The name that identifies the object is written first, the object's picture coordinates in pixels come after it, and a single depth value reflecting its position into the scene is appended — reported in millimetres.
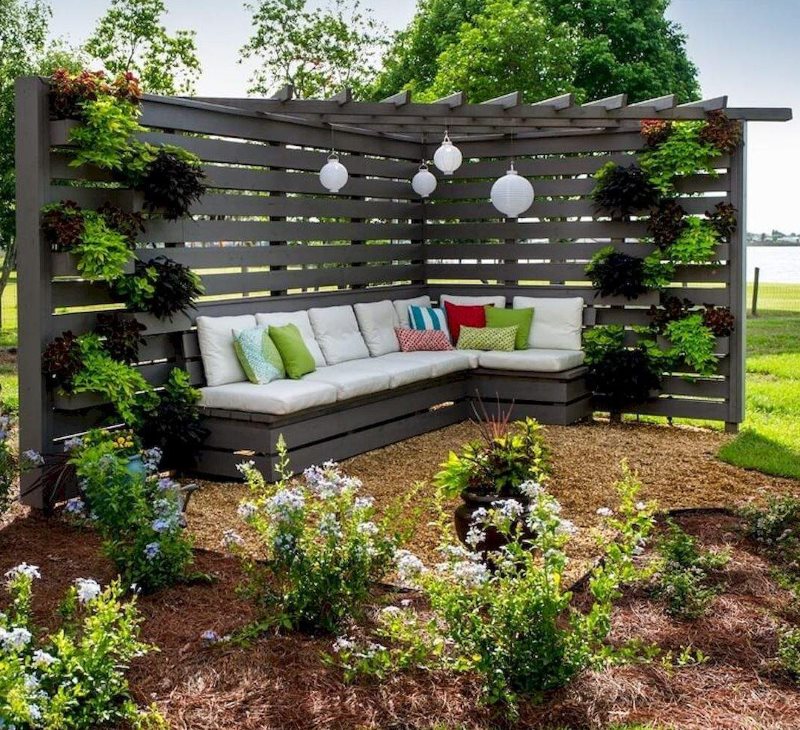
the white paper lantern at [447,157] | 7715
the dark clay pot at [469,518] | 4395
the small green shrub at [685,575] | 3920
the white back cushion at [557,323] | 8898
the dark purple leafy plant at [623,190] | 8484
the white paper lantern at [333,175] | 7684
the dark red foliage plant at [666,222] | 8383
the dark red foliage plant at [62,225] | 5594
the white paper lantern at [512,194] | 7883
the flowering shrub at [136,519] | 4160
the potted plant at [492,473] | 4414
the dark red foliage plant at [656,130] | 8445
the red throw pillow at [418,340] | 8773
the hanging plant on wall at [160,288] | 6098
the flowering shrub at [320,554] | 3660
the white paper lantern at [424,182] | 8867
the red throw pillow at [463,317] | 9133
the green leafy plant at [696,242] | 8273
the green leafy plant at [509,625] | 3188
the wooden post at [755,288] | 16391
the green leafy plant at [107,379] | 5746
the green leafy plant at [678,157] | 8266
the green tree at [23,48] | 12930
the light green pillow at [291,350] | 7031
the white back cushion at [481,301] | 9297
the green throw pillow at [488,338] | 8852
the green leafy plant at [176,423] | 6230
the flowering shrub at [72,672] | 2750
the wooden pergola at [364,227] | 5848
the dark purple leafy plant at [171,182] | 6164
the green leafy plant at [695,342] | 8391
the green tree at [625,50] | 19516
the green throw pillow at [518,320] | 8961
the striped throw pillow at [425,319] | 8977
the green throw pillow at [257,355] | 6766
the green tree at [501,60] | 15820
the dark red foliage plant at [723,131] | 8094
